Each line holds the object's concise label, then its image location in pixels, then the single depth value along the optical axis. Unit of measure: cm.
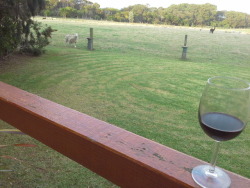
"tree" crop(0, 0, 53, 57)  576
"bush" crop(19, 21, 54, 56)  760
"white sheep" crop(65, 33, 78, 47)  1068
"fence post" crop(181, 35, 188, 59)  987
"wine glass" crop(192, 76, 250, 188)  51
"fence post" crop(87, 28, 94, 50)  1031
